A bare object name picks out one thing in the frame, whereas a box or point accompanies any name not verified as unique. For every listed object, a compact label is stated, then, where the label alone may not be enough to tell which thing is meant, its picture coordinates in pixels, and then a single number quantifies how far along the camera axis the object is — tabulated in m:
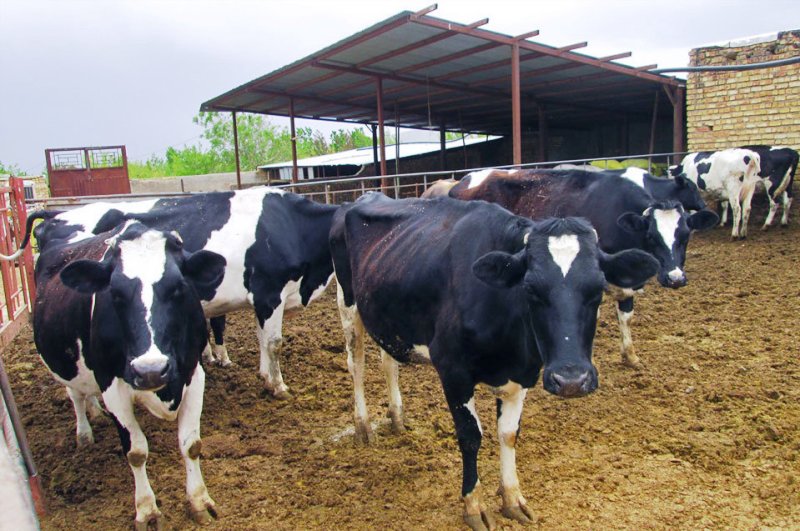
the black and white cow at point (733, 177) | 11.29
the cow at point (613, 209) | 5.68
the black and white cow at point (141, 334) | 2.95
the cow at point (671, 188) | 6.53
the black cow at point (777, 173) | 11.31
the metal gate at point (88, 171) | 20.52
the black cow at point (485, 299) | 2.62
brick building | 11.98
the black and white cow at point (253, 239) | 5.36
